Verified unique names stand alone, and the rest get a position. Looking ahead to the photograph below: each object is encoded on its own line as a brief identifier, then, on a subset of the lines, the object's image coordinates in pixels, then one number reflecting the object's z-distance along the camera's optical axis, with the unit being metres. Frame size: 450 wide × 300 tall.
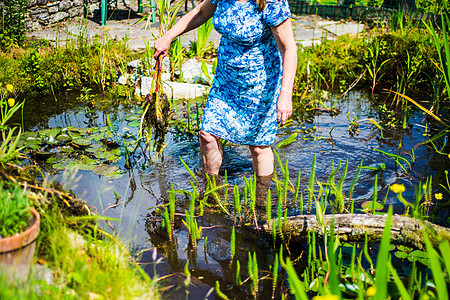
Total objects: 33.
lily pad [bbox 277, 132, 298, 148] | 3.97
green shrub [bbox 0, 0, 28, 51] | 5.29
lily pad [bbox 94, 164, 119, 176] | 3.35
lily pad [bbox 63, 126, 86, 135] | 3.91
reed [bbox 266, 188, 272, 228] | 2.29
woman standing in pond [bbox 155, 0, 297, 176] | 2.66
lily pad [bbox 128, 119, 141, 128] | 3.98
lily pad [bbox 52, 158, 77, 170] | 3.38
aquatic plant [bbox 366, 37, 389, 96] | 5.02
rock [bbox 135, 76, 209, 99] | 5.05
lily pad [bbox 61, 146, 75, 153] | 3.64
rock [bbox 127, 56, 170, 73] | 5.47
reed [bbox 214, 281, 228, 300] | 1.85
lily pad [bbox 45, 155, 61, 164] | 3.45
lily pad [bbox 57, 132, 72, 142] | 3.75
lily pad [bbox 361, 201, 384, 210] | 2.81
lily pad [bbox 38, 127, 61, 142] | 3.71
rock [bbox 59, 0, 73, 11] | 7.96
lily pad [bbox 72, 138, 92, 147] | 3.74
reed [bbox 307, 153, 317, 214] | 2.47
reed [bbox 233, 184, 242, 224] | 2.52
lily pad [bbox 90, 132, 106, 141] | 3.87
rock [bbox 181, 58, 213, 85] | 5.43
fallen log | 2.24
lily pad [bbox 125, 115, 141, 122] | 4.26
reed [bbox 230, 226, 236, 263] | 2.13
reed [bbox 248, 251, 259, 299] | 1.93
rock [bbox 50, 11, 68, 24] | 7.74
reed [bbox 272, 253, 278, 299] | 1.97
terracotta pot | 1.47
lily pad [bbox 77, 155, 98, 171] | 3.40
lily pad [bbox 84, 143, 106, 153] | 3.71
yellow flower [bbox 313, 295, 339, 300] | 1.17
